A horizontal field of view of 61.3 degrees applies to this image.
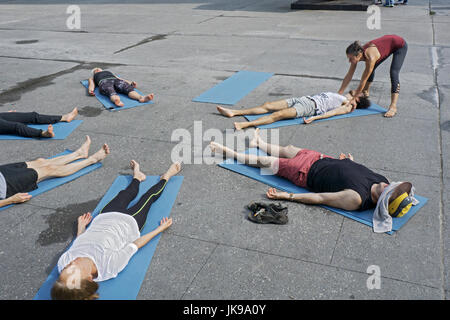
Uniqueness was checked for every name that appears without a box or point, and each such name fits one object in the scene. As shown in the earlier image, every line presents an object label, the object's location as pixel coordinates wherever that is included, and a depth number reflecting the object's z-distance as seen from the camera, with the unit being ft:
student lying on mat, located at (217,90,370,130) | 20.44
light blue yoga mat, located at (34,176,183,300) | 10.16
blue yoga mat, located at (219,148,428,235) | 12.71
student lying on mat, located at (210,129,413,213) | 12.86
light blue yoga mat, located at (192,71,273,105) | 23.99
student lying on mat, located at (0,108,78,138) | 19.03
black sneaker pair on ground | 12.70
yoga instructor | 20.57
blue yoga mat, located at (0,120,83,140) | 19.33
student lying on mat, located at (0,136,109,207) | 13.92
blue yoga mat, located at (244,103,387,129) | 20.31
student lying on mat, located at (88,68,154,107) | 23.55
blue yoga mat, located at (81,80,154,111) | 23.04
